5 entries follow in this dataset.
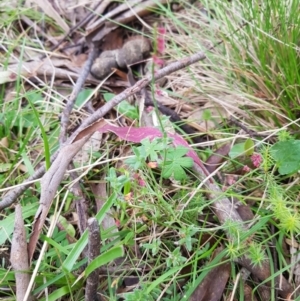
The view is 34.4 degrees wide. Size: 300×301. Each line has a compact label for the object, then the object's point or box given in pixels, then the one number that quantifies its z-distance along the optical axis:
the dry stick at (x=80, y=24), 0.60
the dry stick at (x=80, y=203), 0.42
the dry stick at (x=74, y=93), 0.47
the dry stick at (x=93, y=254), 0.34
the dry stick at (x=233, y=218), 0.38
